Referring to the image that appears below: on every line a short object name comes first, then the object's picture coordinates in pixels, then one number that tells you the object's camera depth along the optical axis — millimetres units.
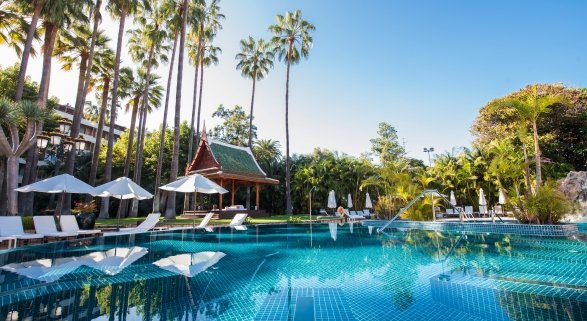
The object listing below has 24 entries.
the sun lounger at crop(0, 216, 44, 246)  9190
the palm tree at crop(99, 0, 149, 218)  20344
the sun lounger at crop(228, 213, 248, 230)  16109
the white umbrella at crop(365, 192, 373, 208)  24383
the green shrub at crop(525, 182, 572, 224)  11141
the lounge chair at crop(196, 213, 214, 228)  15094
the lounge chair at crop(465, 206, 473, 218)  23177
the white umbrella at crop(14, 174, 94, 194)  11328
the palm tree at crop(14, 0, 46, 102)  15266
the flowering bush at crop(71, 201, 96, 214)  14805
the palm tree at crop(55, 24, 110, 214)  18156
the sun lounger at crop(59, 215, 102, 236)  11055
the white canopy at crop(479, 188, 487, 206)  21531
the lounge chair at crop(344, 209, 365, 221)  22984
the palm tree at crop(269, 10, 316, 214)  30750
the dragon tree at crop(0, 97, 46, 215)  12234
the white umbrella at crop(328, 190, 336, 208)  22078
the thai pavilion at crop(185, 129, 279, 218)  22750
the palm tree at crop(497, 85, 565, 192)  12953
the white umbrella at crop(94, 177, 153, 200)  13094
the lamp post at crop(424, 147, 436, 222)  34750
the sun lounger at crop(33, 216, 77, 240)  10227
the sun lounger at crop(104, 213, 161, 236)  12656
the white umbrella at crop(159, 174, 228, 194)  13938
